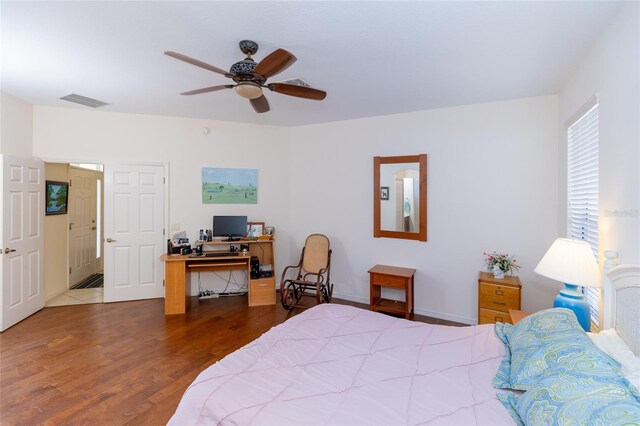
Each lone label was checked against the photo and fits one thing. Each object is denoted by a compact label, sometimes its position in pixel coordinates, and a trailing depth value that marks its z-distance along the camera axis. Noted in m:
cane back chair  4.29
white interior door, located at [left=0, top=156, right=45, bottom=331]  3.43
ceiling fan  2.00
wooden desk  3.95
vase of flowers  3.31
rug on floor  5.12
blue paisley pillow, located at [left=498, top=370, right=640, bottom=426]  0.99
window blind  2.32
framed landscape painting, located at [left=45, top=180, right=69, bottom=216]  4.37
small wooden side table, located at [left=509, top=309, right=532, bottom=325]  2.39
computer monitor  4.51
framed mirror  3.94
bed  1.26
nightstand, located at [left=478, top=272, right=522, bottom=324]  3.07
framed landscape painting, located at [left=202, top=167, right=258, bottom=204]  4.67
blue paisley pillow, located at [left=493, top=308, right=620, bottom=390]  1.26
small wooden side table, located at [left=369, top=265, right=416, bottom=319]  3.70
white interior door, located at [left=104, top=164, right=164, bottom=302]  4.32
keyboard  4.20
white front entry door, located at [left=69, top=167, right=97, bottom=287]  5.02
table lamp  2.02
